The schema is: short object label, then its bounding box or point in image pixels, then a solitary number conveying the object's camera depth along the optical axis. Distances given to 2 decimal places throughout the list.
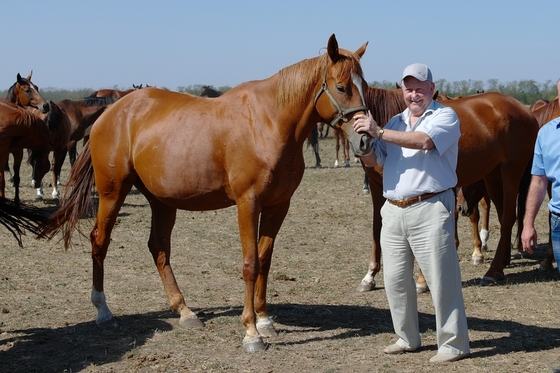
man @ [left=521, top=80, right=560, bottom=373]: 4.03
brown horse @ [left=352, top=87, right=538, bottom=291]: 6.89
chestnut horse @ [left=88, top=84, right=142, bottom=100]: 19.59
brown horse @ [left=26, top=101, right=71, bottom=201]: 13.04
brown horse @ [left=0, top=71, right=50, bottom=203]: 9.94
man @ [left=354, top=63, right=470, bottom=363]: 4.36
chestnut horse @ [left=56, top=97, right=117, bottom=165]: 15.66
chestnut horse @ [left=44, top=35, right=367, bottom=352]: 4.92
